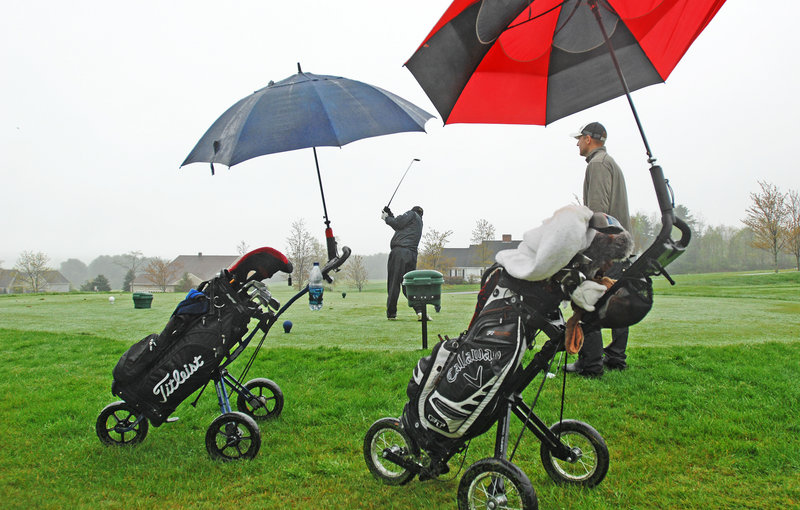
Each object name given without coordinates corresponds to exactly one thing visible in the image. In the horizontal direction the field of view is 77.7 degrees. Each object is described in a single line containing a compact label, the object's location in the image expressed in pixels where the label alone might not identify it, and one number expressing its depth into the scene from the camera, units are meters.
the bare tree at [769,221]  33.02
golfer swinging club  9.00
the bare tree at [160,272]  48.71
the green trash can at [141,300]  13.51
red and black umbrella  2.82
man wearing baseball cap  4.35
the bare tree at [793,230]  31.95
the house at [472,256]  44.50
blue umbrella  3.70
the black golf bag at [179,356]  3.29
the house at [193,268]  51.81
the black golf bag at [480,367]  2.26
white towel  2.04
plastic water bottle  3.42
